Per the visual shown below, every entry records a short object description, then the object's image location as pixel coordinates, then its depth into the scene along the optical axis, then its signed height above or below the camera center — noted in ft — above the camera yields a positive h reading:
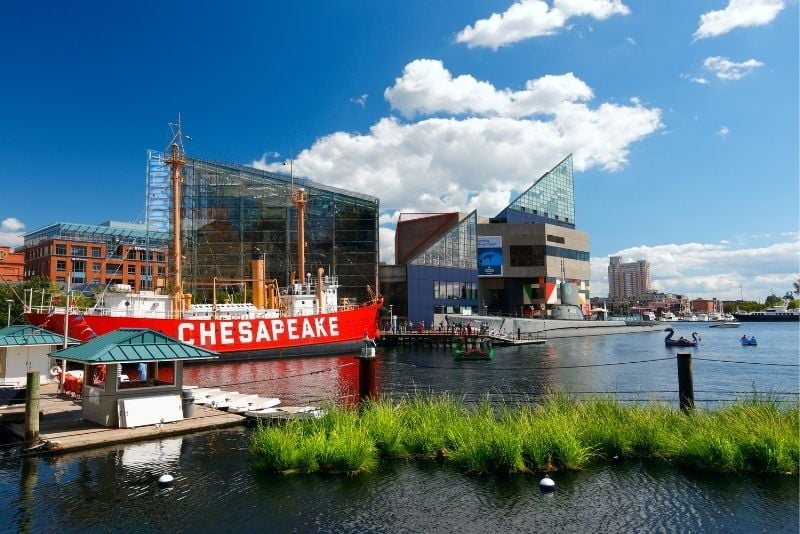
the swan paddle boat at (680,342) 245.32 -19.28
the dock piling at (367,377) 72.38 -9.60
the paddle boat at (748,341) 264.72 -20.79
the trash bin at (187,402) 71.31 -11.95
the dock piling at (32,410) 59.21 -10.49
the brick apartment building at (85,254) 354.13 +35.77
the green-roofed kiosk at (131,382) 64.85 -8.84
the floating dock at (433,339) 248.11 -16.32
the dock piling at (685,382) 64.13 -9.57
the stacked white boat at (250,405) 72.65 -13.96
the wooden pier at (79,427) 60.13 -13.76
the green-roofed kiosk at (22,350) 87.25 -6.24
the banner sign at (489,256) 343.67 +27.18
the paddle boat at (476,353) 189.47 -17.15
